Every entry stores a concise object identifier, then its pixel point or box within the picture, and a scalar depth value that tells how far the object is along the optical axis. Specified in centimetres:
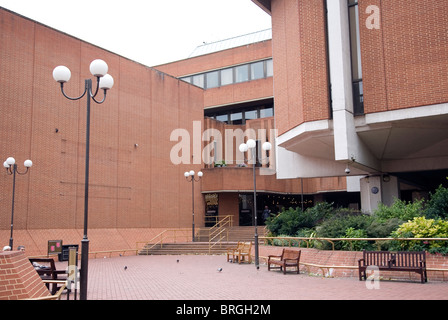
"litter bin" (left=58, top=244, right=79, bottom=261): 2016
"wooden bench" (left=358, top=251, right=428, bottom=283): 1073
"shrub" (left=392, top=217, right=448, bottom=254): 1180
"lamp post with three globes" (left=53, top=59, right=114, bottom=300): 802
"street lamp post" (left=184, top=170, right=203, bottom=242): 2726
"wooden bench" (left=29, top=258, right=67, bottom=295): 956
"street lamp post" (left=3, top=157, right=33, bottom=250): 1727
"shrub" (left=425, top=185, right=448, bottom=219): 1420
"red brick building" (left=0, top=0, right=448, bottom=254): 1667
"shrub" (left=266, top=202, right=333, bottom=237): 1912
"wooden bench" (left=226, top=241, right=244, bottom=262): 1839
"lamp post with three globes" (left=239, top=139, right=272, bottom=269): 1573
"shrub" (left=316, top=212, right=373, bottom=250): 1467
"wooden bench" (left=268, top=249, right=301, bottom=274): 1355
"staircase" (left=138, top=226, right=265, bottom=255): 2426
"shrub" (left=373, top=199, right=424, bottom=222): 1489
